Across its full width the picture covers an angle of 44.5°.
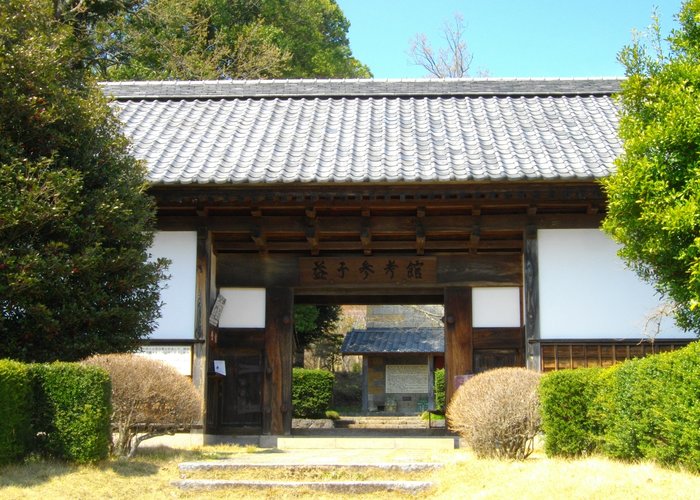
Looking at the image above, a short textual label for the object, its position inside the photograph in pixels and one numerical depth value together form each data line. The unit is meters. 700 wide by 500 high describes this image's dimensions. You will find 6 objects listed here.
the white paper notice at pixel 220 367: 13.06
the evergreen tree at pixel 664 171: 7.75
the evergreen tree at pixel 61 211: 7.94
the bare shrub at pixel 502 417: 8.55
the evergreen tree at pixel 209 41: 25.25
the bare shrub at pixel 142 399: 8.56
